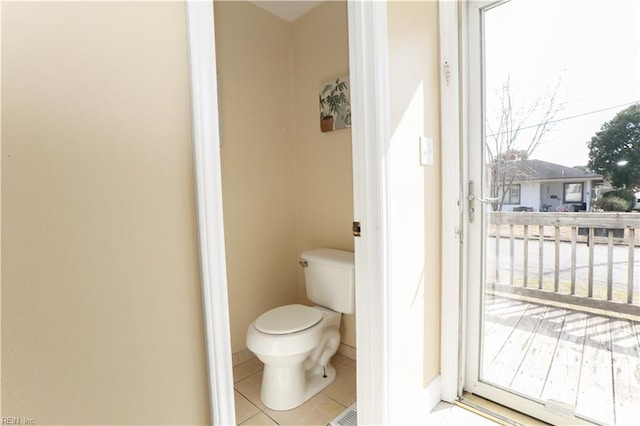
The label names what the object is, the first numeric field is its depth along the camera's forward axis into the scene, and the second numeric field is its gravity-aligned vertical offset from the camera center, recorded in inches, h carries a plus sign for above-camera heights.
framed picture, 75.7 +23.4
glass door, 47.1 -4.1
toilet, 59.7 -29.8
